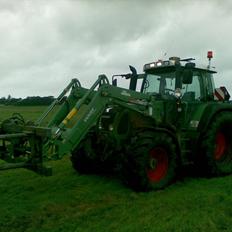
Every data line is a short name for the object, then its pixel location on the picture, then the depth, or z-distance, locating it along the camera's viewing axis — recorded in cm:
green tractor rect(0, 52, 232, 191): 476
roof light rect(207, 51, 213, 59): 617
